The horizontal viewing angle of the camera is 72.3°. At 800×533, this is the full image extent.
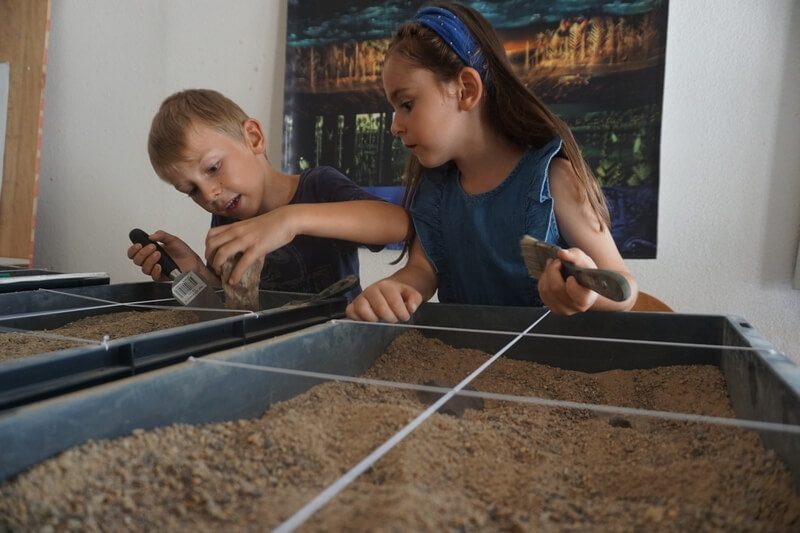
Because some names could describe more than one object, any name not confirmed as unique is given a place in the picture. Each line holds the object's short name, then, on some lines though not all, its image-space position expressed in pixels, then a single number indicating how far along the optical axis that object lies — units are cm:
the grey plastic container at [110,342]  45
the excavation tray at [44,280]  102
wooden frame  249
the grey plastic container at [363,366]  40
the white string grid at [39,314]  77
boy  91
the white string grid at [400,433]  29
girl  100
